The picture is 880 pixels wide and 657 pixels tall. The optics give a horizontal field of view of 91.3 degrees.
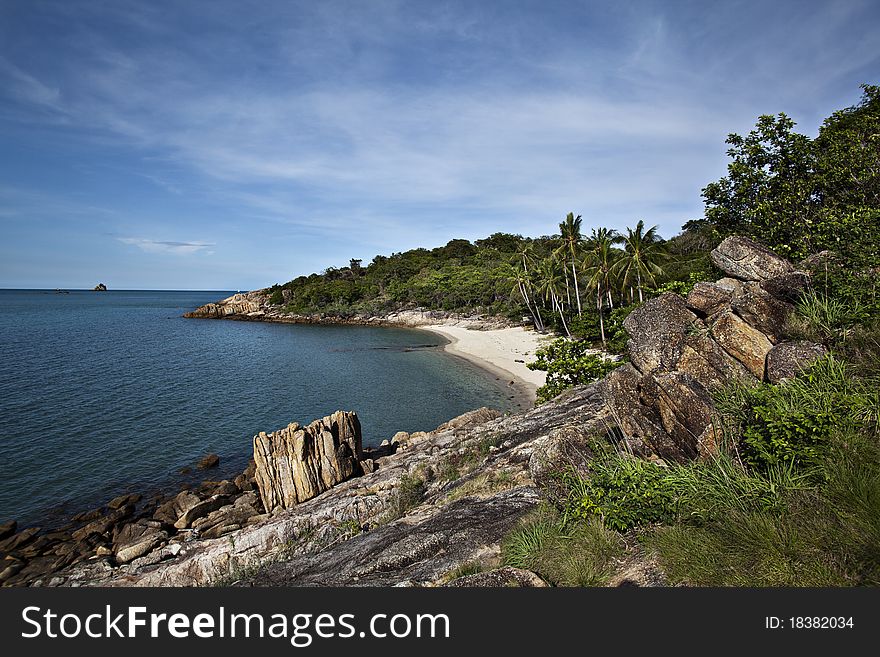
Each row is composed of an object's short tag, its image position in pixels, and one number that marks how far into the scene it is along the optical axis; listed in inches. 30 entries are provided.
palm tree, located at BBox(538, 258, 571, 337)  2135.8
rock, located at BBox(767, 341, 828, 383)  279.1
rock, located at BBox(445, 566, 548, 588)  203.8
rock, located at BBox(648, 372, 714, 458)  274.5
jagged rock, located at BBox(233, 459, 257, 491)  729.0
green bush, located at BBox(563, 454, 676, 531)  227.8
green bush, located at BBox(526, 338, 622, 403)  719.7
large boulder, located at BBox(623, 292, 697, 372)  335.3
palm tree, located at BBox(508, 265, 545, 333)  2278.4
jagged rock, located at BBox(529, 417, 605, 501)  307.3
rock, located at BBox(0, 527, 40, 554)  584.1
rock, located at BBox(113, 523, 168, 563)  557.9
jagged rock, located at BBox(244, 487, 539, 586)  267.3
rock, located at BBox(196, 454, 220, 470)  821.9
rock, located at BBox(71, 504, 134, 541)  611.5
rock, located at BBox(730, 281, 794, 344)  323.6
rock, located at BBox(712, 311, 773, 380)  308.7
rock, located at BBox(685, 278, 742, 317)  355.6
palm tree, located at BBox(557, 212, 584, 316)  1857.0
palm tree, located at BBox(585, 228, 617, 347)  1685.5
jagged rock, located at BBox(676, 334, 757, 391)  307.0
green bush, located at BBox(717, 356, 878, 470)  216.2
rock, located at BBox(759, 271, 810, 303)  345.7
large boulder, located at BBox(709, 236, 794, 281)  384.5
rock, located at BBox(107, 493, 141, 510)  685.3
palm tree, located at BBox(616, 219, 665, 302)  1601.9
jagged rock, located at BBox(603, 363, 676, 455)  297.6
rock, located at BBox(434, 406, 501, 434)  787.0
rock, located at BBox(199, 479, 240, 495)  713.6
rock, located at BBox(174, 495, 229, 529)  622.9
